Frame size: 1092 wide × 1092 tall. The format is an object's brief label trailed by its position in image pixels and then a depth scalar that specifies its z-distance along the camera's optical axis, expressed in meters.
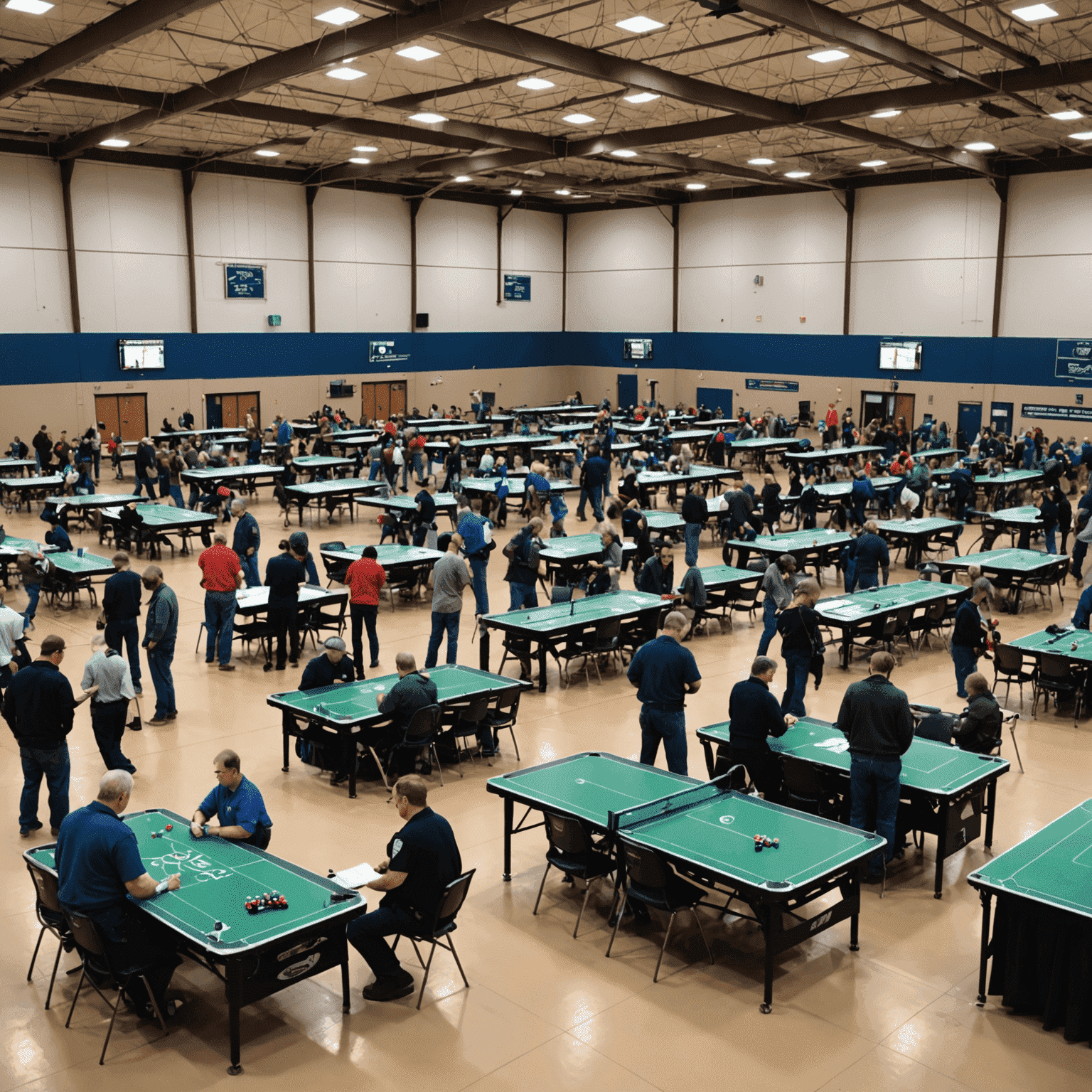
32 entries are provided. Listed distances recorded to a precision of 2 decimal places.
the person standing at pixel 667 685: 8.60
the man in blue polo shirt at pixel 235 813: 6.73
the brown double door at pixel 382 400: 39.34
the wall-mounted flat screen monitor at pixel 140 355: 32.34
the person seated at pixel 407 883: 6.13
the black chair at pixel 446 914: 6.14
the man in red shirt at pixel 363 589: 12.23
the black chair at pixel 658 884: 6.55
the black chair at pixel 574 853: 7.00
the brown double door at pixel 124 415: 32.69
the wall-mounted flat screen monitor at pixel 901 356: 34.84
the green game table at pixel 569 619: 12.10
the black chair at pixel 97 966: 5.66
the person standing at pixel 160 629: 10.58
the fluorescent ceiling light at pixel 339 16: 15.93
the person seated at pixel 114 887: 5.76
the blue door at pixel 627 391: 43.81
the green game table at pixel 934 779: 7.66
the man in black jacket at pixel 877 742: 7.41
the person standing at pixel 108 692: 8.97
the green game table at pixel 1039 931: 5.85
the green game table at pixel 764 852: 6.15
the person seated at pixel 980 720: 8.67
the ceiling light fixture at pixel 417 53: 19.22
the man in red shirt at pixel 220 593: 12.37
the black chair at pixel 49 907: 6.09
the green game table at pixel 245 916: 5.54
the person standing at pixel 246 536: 14.06
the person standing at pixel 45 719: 7.95
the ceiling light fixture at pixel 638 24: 16.64
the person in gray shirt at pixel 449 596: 11.84
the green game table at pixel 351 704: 9.16
